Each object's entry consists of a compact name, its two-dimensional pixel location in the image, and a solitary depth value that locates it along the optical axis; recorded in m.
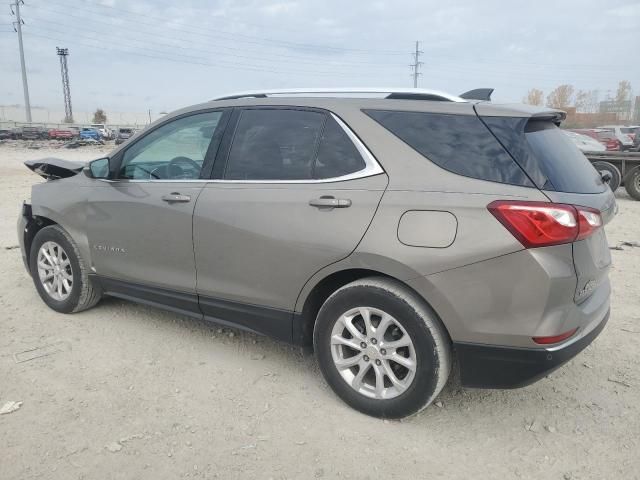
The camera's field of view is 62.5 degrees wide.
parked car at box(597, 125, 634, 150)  19.08
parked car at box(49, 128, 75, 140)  45.91
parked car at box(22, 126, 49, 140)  44.97
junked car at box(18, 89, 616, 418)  2.47
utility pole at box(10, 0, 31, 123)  53.84
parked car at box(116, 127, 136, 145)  46.56
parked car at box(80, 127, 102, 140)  44.09
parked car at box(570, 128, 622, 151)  18.67
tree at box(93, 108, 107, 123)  88.75
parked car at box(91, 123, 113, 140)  47.95
